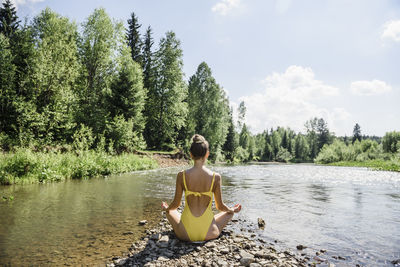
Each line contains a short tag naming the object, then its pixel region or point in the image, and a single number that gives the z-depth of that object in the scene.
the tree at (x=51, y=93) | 20.64
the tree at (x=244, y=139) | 87.19
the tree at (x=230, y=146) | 64.31
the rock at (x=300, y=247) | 5.23
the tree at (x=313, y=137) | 116.41
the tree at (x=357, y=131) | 125.47
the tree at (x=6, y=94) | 21.44
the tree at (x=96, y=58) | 31.09
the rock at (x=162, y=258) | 4.21
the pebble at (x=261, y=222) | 6.80
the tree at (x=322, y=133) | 115.24
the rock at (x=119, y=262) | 4.21
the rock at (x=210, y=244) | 4.79
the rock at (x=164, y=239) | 5.05
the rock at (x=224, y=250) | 4.59
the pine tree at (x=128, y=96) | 29.12
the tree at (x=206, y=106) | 47.03
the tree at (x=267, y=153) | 107.06
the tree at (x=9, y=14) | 38.24
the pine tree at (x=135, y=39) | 44.55
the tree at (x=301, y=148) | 116.01
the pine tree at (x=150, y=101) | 39.16
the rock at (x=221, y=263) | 4.07
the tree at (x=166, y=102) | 38.53
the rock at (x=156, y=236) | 5.25
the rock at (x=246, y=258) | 4.14
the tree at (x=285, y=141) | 119.75
